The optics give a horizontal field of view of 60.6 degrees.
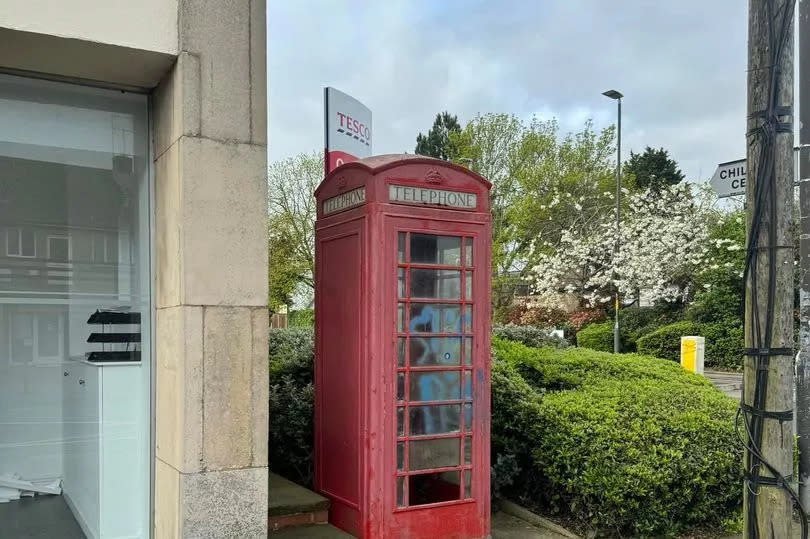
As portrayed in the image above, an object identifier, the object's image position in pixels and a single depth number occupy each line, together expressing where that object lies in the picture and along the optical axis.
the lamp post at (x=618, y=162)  23.36
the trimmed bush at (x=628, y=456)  5.34
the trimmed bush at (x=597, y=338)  26.02
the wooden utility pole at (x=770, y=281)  3.54
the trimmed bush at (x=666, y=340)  23.78
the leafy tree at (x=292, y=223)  29.12
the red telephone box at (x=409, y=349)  4.59
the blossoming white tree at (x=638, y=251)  26.25
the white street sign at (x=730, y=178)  4.60
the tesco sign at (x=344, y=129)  6.87
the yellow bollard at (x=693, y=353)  18.14
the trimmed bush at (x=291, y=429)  6.00
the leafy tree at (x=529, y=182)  28.59
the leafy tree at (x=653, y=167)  39.09
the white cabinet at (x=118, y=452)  4.23
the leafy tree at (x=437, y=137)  45.28
